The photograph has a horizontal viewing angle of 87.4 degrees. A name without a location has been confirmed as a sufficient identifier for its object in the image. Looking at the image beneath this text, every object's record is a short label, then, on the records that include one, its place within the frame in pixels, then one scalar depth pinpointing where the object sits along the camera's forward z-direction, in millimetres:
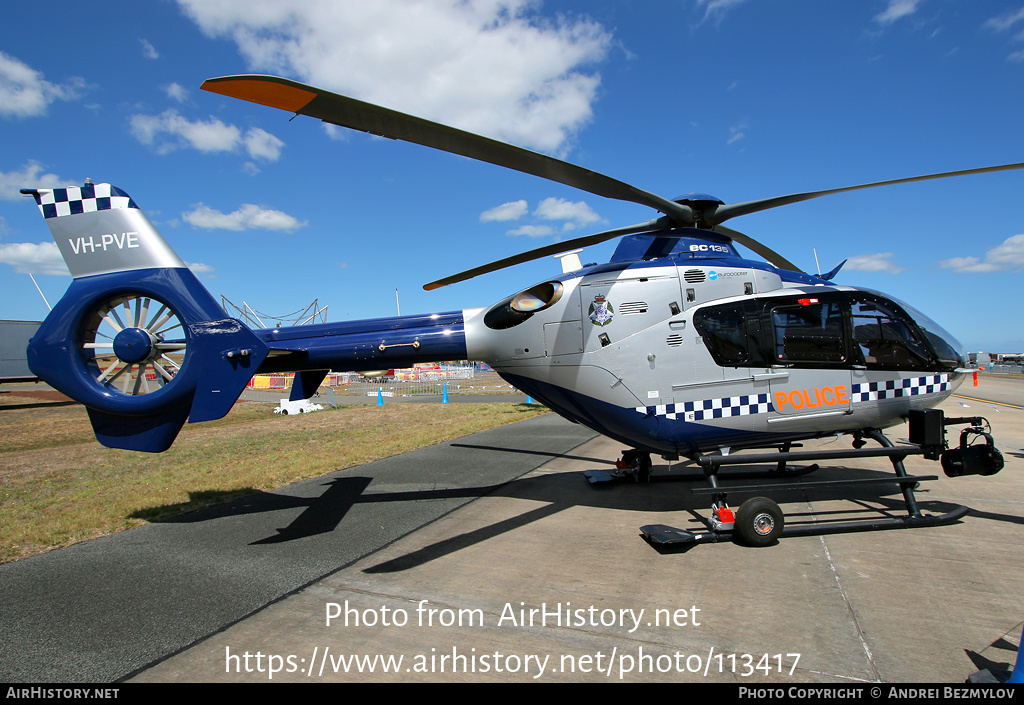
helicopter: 6234
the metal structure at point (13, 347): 28919
